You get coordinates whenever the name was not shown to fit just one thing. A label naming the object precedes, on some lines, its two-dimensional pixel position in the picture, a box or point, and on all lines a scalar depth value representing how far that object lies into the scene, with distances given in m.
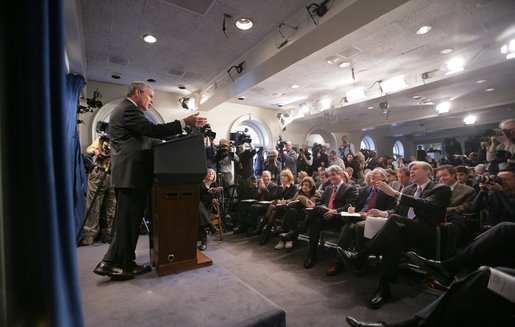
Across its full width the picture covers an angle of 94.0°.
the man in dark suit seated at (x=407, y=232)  2.04
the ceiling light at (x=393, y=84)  5.34
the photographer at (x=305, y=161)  6.41
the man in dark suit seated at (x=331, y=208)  2.88
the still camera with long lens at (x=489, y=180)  2.43
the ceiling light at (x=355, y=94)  6.03
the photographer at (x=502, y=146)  2.97
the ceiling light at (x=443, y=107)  7.06
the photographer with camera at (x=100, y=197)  3.46
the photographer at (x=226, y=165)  4.76
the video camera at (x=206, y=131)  1.96
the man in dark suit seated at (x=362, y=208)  2.55
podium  1.66
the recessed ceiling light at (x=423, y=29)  3.57
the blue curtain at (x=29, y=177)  0.69
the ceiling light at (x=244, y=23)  3.31
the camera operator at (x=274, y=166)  5.73
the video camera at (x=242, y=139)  5.18
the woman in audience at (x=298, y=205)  3.45
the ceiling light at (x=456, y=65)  4.54
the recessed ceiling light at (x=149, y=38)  3.68
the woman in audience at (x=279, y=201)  3.78
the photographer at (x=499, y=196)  2.28
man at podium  1.65
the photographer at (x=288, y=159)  6.36
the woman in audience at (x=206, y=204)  3.48
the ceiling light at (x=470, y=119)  7.94
